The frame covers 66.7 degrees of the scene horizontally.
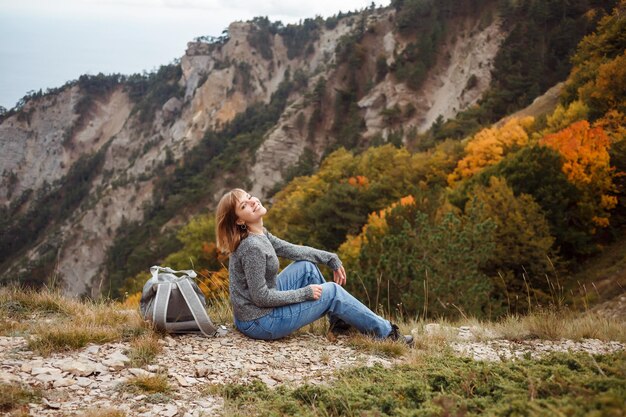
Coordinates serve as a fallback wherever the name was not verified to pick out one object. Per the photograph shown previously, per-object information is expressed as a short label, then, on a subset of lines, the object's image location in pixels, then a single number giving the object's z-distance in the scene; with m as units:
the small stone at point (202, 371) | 3.78
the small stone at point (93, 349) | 4.08
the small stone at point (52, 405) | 3.06
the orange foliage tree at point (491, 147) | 29.64
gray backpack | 4.48
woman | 4.36
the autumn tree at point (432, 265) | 11.40
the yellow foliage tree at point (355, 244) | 22.04
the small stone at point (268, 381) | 3.64
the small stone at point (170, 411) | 3.08
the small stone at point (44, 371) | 3.51
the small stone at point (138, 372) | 3.61
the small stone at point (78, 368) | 3.59
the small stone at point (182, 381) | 3.57
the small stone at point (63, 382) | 3.37
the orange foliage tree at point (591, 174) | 21.73
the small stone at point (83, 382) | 3.46
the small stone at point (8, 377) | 3.27
